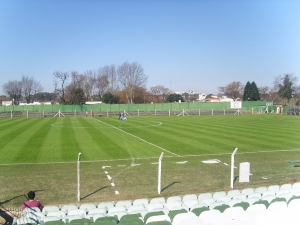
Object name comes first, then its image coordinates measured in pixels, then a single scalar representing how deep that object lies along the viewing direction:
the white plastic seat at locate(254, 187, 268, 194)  9.55
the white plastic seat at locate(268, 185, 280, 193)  9.60
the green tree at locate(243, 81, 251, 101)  98.38
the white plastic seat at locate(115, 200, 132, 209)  8.68
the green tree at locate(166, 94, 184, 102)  115.81
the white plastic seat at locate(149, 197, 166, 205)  8.65
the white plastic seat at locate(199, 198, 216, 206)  8.03
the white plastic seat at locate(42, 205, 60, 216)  8.09
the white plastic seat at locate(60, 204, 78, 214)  8.17
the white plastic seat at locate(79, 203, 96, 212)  8.35
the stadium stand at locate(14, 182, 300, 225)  5.99
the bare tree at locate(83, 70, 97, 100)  95.12
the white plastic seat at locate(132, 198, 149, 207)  8.82
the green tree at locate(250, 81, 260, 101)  96.94
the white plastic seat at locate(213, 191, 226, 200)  9.18
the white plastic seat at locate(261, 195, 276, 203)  7.84
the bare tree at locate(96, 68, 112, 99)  92.44
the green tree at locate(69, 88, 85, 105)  78.00
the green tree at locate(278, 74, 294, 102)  74.31
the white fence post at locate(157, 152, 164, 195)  12.08
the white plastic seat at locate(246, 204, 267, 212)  6.58
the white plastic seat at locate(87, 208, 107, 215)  7.62
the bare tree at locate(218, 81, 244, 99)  122.31
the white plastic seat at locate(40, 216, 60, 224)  6.81
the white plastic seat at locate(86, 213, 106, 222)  6.80
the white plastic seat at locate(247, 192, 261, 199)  8.57
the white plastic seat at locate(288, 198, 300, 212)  6.63
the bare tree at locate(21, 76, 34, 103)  98.50
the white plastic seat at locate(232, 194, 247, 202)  8.35
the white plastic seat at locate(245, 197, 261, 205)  7.78
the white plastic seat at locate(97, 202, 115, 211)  8.43
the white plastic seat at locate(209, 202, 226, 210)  7.32
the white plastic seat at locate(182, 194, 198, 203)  9.09
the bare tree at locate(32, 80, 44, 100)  101.81
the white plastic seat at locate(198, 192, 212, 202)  9.10
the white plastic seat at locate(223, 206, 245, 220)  6.28
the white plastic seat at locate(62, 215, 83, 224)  6.83
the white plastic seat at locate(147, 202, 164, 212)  7.85
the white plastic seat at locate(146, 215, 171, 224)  6.14
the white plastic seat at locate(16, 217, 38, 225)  7.11
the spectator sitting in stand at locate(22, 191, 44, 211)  8.95
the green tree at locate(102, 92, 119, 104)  85.50
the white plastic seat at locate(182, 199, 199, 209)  8.02
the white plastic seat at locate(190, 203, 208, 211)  7.44
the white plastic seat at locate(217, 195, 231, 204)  8.28
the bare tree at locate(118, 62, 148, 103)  79.02
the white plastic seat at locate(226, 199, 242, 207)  7.57
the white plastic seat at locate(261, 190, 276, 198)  8.70
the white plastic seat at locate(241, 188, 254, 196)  9.30
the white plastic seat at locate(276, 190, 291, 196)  8.59
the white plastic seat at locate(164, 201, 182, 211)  7.91
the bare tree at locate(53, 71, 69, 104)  84.25
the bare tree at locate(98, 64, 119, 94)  87.32
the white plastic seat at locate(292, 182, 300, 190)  9.39
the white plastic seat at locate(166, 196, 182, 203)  8.76
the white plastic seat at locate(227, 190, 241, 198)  9.19
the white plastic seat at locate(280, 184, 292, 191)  9.58
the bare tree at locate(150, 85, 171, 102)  131.26
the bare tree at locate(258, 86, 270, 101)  119.77
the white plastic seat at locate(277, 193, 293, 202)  7.79
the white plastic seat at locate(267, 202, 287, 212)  6.62
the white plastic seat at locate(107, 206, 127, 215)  7.69
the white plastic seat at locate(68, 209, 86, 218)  7.51
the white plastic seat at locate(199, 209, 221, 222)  6.14
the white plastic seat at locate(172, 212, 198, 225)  5.75
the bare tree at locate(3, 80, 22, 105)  99.94
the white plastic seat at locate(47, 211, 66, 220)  7.35
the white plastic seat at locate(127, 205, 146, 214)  7.49
